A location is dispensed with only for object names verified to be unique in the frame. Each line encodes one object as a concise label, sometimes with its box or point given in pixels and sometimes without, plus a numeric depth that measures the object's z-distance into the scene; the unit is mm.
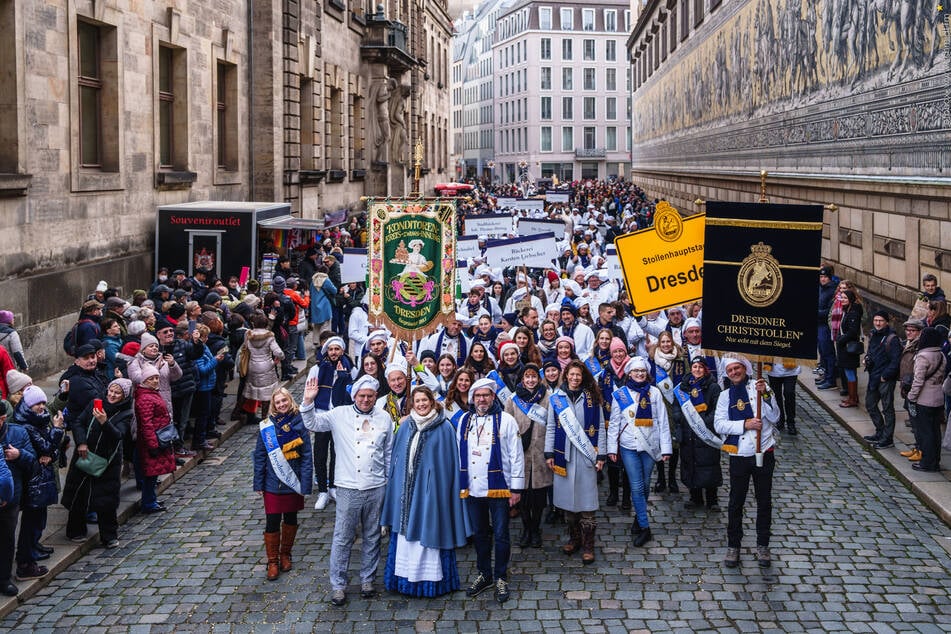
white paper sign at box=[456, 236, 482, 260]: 16938
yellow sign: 11078
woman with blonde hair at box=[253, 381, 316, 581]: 8188
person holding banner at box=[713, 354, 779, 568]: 8461
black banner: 8516
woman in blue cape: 7859
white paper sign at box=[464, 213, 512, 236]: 23203
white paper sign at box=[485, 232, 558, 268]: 17047
